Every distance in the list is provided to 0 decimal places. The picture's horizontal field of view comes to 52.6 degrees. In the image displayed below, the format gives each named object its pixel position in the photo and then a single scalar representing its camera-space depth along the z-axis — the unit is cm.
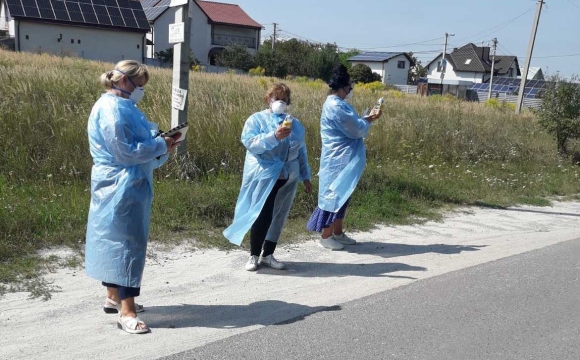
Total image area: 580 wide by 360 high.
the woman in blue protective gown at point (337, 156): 618
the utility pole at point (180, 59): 754
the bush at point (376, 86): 3033
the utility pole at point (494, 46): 5848
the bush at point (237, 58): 5091
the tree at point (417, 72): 8878
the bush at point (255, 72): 3844
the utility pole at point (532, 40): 2556
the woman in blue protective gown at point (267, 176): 529
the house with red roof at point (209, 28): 5266
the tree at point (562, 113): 1384
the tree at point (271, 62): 5200
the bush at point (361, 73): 5362
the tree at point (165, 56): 4813
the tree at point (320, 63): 5544
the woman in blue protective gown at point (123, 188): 381
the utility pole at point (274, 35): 5976
